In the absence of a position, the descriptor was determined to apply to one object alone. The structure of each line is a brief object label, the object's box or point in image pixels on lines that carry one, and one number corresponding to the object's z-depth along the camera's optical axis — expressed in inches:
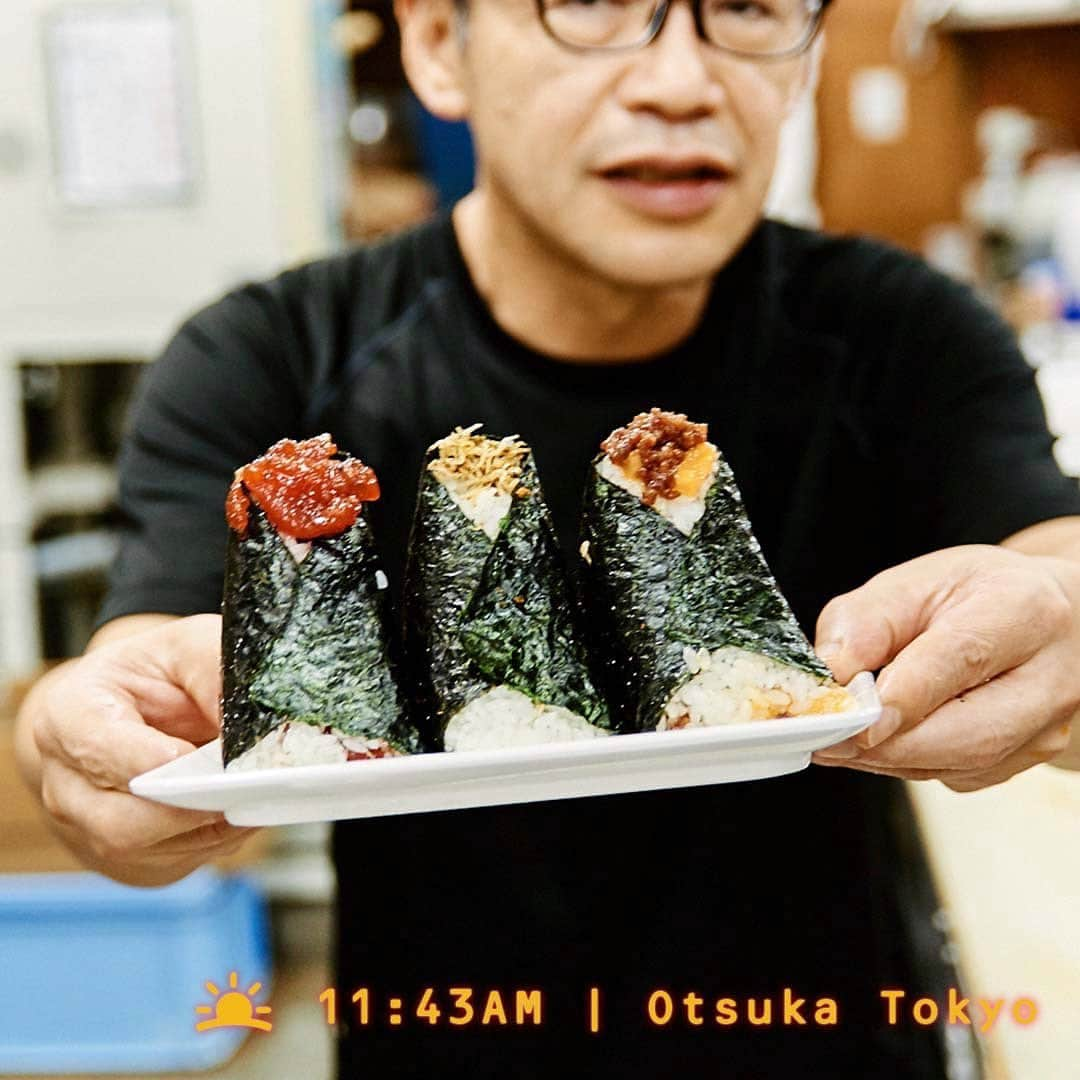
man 35.2
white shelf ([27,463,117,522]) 79.2
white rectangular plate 21.5
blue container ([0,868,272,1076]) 64.3
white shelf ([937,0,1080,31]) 99.2
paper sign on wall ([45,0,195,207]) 75.3
